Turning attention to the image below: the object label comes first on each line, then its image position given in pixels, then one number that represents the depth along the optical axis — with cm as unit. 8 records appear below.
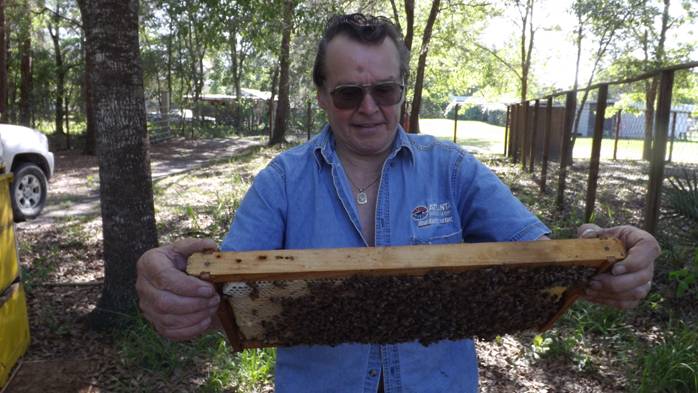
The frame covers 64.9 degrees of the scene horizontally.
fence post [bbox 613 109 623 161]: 1862
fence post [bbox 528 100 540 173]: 1335
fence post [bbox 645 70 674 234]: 555
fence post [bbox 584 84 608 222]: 786
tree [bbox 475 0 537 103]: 2198
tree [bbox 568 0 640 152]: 1789
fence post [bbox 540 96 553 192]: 1148
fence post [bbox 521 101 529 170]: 1612
